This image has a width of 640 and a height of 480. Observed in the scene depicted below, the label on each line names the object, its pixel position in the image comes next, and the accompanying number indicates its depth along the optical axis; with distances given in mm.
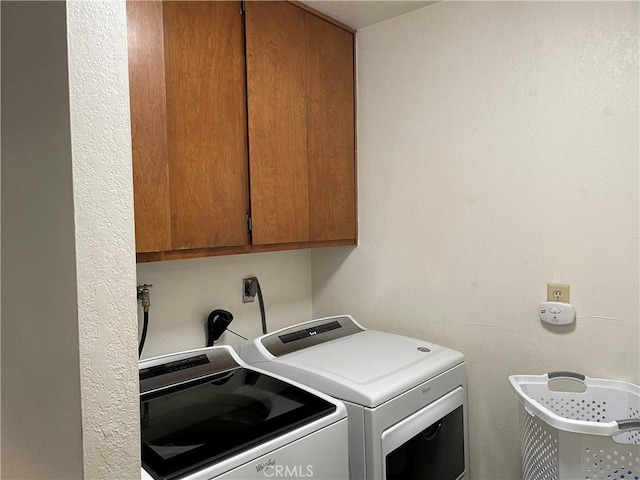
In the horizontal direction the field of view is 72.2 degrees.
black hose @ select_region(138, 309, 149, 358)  1596
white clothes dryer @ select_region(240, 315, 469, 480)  1336
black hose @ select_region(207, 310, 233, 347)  1817
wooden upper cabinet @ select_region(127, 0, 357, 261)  1290
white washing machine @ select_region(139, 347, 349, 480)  1035
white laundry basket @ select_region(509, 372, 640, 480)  1244
